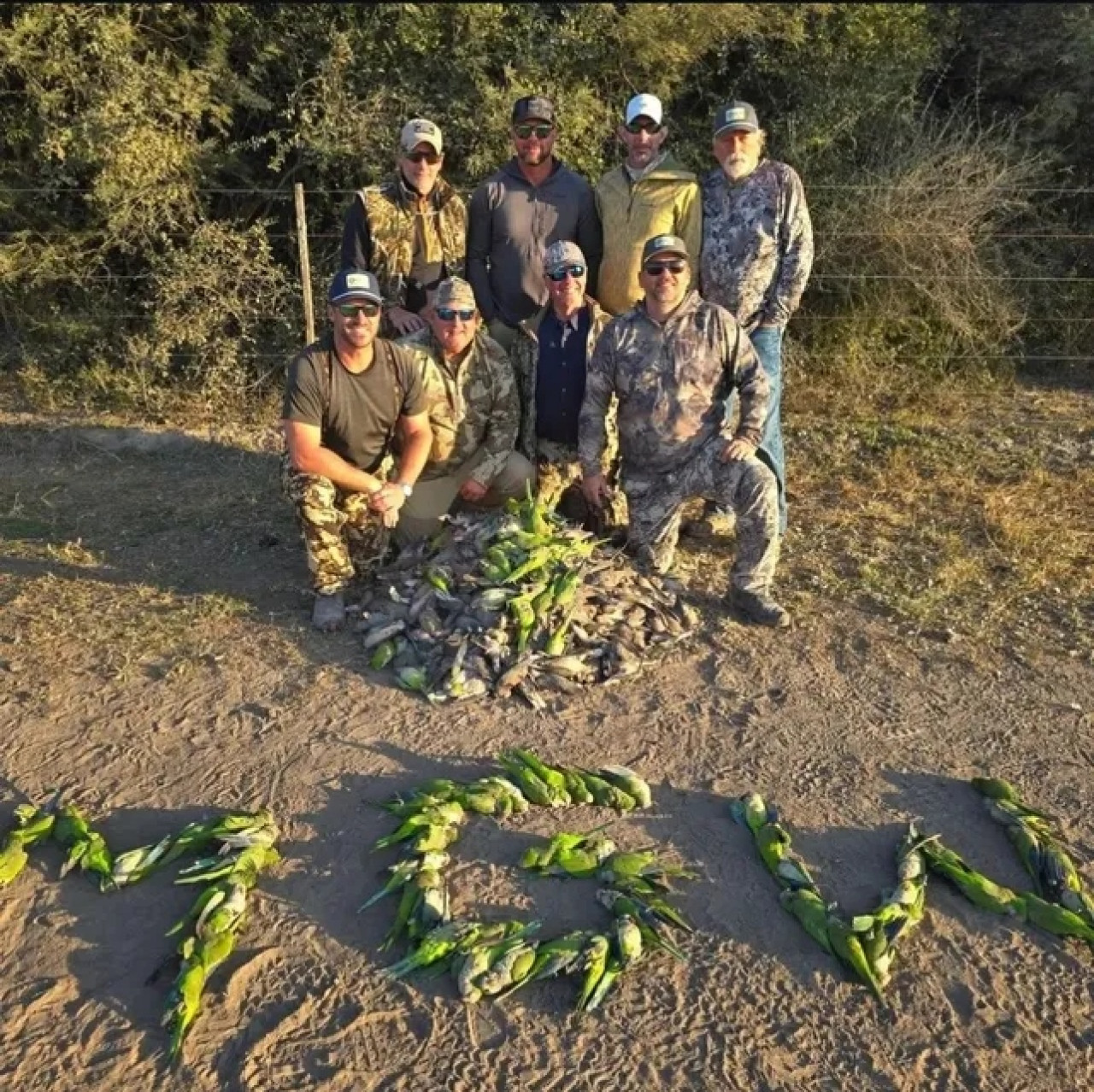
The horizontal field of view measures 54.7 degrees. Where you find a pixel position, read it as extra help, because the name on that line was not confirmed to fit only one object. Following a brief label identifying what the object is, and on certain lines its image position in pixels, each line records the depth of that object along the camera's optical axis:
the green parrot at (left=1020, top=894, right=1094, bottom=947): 3.32
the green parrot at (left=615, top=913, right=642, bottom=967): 3.19
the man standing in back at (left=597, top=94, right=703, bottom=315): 5.38
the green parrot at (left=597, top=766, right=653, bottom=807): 3.89
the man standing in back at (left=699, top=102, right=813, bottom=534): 5.34
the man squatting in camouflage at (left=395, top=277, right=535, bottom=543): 5.37
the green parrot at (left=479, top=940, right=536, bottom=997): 3.10
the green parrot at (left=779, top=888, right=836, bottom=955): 3.27
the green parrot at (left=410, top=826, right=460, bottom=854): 3.57
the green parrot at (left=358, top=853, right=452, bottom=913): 3.44
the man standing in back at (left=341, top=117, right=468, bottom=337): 5.69
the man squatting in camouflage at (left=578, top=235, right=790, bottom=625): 5.11
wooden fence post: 7.84
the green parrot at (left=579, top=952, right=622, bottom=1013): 3.06
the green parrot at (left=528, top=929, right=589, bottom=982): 3.14
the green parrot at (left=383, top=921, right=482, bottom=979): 3.17
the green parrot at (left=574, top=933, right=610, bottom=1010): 3.08
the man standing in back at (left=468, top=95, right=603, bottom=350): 5.45
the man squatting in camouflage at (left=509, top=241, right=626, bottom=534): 5.30
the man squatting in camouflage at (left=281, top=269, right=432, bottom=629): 4.98
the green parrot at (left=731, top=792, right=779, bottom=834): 3.77
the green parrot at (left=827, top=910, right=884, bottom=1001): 3.12
